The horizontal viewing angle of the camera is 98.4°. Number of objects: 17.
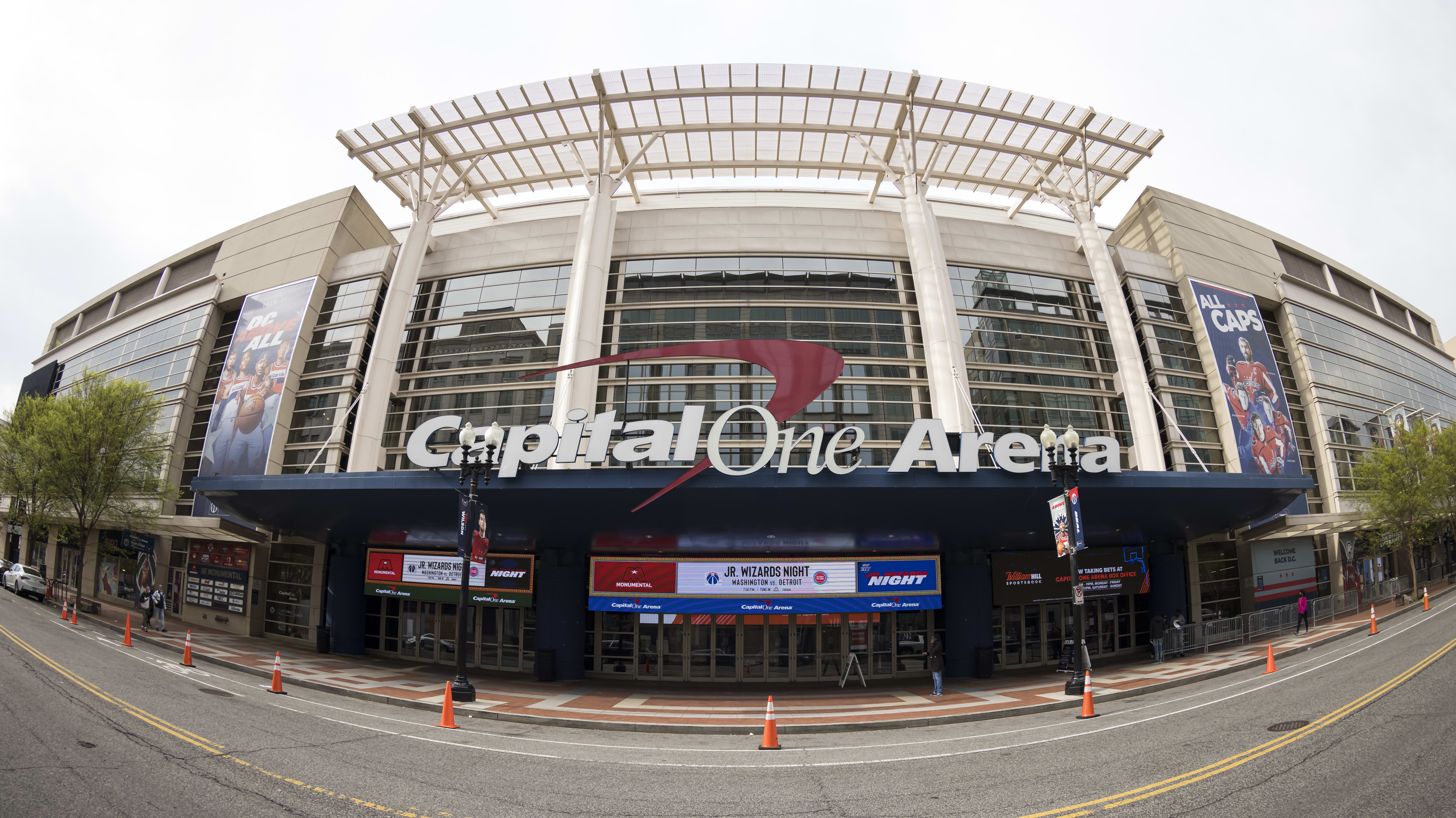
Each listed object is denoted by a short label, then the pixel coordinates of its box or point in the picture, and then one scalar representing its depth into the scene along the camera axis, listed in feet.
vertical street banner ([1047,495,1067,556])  52.37
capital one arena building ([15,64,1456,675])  63.36
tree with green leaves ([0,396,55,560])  106.63
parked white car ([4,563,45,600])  120.98
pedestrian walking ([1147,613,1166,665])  77.51
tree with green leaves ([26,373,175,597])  104.58
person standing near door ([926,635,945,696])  62.08
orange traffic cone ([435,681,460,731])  47.91
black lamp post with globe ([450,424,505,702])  53.57
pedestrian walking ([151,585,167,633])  92.68
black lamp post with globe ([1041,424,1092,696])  51.90
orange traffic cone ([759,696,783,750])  43.11
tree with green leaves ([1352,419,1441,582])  107.24
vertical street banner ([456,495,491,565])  53.26
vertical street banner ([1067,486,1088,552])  51.65
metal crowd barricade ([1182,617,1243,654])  80.79
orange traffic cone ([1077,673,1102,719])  47.39
